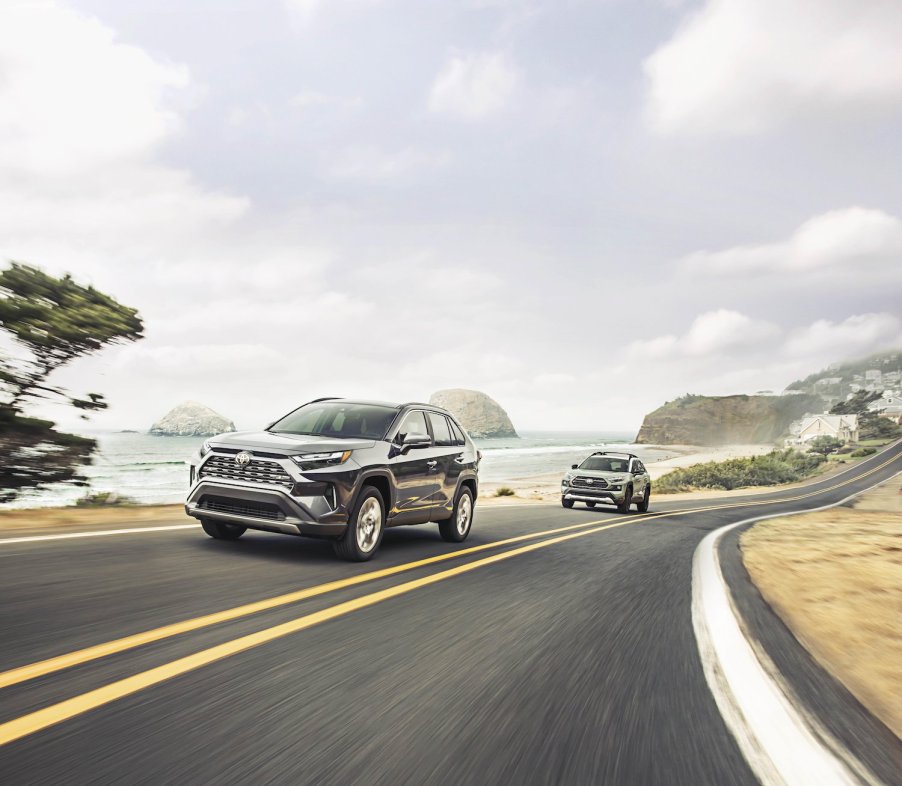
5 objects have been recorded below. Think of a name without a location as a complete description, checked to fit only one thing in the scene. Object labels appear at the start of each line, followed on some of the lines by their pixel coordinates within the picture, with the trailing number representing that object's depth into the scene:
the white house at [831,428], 154.50
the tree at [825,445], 132.25
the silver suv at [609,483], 21.89
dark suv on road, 7.16
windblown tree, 11.64
